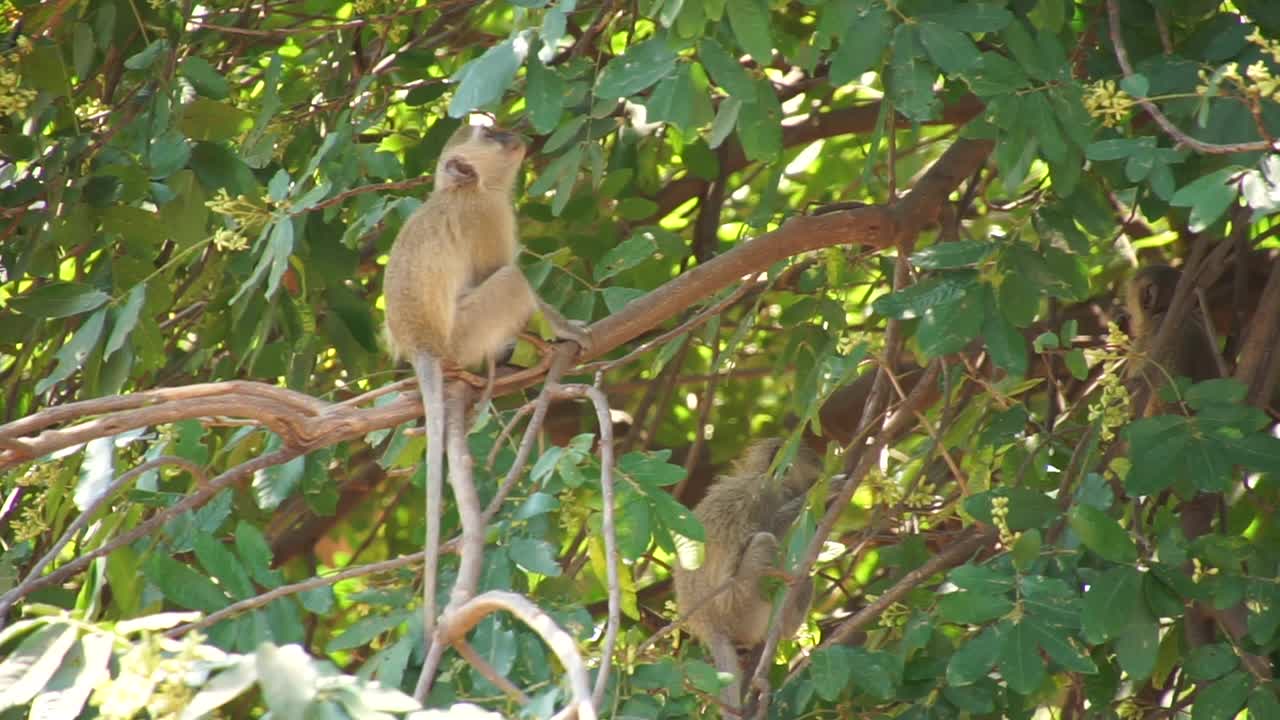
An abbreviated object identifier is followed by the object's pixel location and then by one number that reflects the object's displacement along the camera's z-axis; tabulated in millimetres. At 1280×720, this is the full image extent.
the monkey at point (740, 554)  13227
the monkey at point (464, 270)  9773
